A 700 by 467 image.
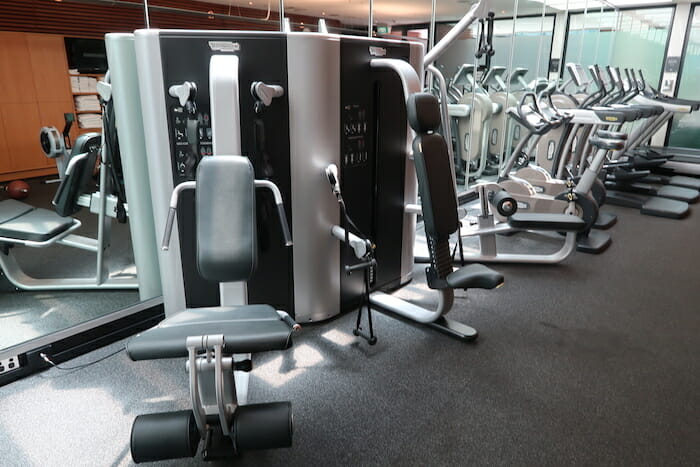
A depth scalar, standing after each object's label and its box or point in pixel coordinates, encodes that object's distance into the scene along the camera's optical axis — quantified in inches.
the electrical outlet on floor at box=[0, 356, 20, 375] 89.7
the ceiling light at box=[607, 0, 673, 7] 314.7
